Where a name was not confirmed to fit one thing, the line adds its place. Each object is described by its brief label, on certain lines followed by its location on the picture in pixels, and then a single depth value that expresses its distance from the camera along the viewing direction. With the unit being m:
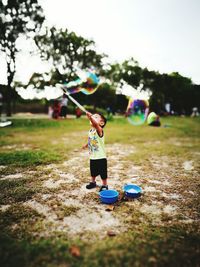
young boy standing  4.83
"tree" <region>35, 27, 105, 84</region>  32.22
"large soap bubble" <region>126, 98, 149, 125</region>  8.52
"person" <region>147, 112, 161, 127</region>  12.60
